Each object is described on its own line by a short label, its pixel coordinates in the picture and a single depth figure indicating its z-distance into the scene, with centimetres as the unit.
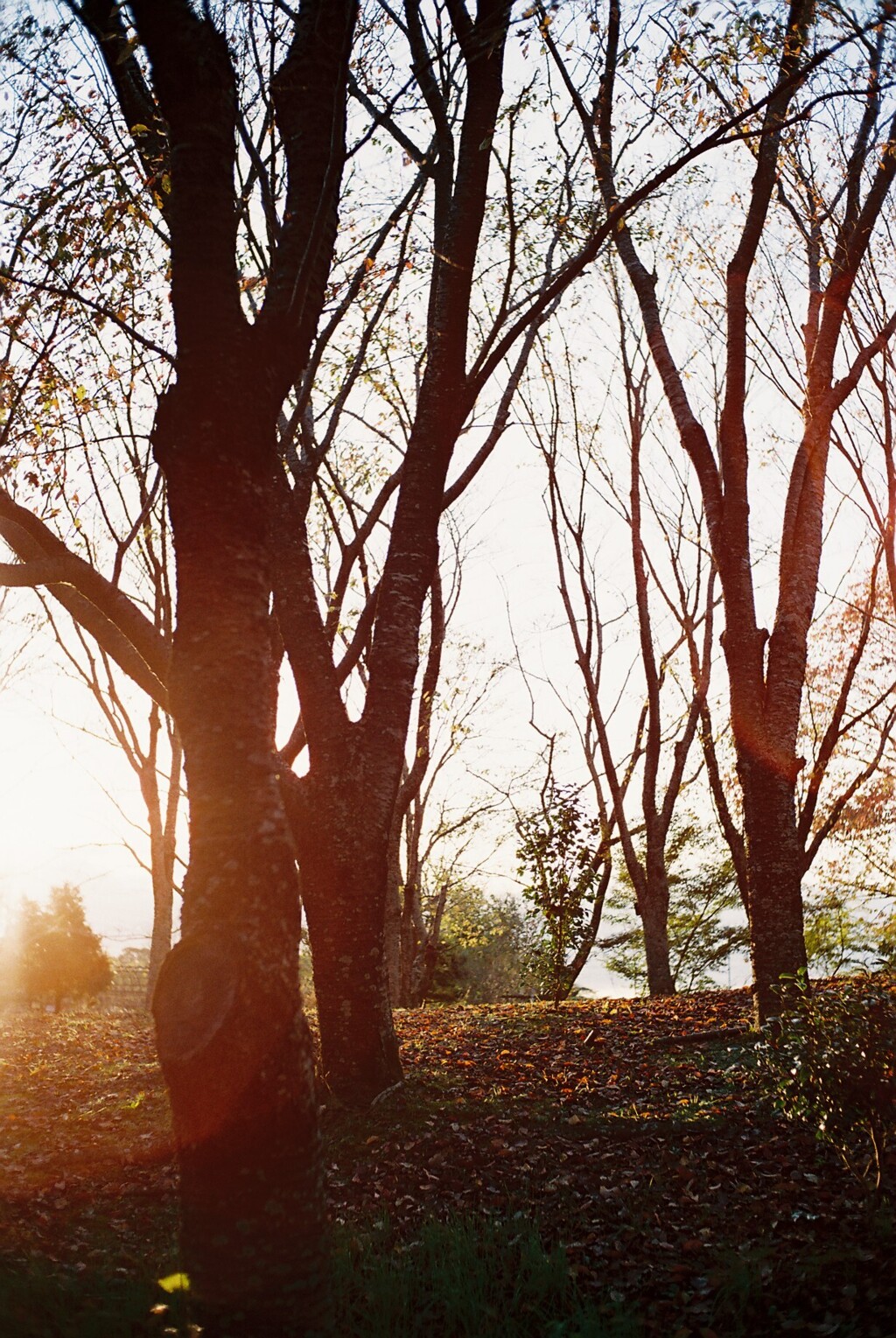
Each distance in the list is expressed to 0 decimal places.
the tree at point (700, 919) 2673
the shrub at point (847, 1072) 423
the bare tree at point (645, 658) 1352
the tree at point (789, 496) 737
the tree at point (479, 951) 2188
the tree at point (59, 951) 2050
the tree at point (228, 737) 309
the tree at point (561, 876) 1138
